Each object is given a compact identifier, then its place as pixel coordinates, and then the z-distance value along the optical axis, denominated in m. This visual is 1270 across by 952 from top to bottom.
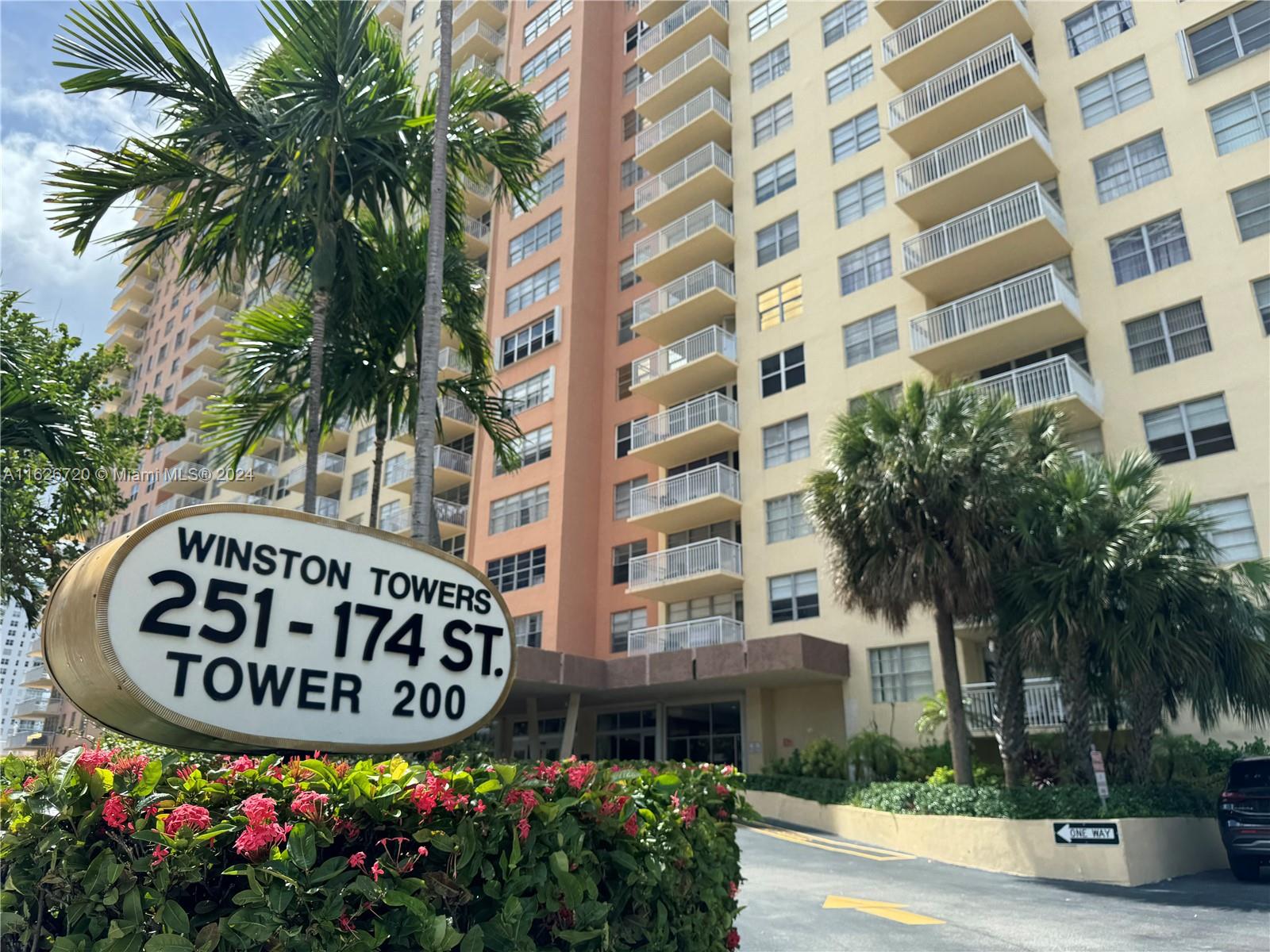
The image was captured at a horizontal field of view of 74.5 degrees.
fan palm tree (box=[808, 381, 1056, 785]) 15.42
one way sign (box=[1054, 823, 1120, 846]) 13.18
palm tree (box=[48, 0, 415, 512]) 7.98
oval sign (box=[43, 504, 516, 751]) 3.23
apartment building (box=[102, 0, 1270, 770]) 20.22
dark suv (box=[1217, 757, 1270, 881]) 12.45
